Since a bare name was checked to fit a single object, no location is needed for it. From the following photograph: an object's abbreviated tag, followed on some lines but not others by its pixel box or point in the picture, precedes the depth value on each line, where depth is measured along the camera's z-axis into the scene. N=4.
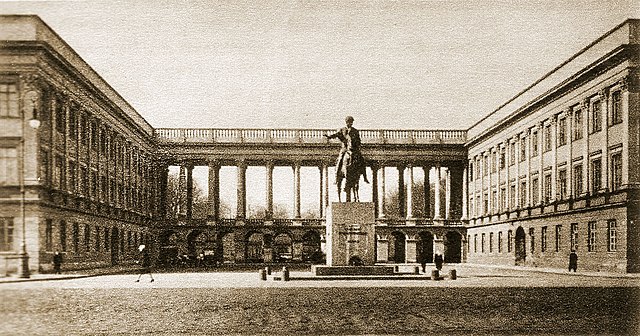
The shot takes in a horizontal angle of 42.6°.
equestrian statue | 36.25
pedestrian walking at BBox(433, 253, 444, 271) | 51.94
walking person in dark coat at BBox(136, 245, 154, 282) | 38.34
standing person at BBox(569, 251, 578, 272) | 45.91
